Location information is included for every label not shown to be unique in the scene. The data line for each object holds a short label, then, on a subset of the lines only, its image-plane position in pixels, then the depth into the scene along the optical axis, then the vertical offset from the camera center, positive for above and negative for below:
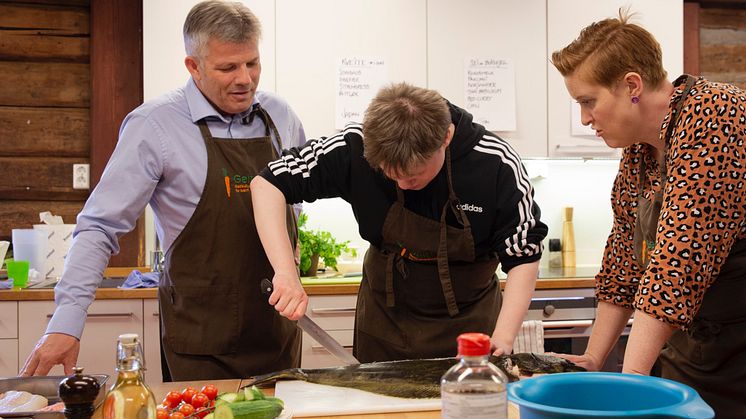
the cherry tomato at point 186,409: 1.36 -0.35
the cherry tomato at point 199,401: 1.40 -0.34
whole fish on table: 1.55 -0.34
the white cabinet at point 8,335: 2.96 -0.46
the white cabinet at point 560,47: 3.58 +0.72
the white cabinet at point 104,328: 2.99 -0.44
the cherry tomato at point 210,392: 1.45 -0.34
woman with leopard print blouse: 1.36 +0.00
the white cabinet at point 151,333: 3.01 -0.47
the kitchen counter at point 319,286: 2.96 -0.30
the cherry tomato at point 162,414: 1.31 -0.34
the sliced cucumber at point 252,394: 1.30 -0.31
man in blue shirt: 1.99 +0.03
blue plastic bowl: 0.92 -0.23
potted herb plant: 3.37 -0.16
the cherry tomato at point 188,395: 1.42 -0.34
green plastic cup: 3.04 -0.23
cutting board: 1.45 -0.36
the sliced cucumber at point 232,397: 1.28 -0.31
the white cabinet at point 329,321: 3.11 -0.44
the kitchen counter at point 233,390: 1.42 -0.38
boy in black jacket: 1.88 -0.04
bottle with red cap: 0.87 -0.20
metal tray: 1.49 -0.33
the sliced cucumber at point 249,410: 1.21 -0.32
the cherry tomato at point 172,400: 1.42 -0.34
